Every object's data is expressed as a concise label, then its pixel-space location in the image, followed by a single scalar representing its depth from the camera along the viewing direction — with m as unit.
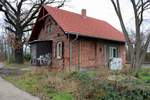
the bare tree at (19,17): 17.73
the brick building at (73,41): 11.80
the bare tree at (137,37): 9.53
